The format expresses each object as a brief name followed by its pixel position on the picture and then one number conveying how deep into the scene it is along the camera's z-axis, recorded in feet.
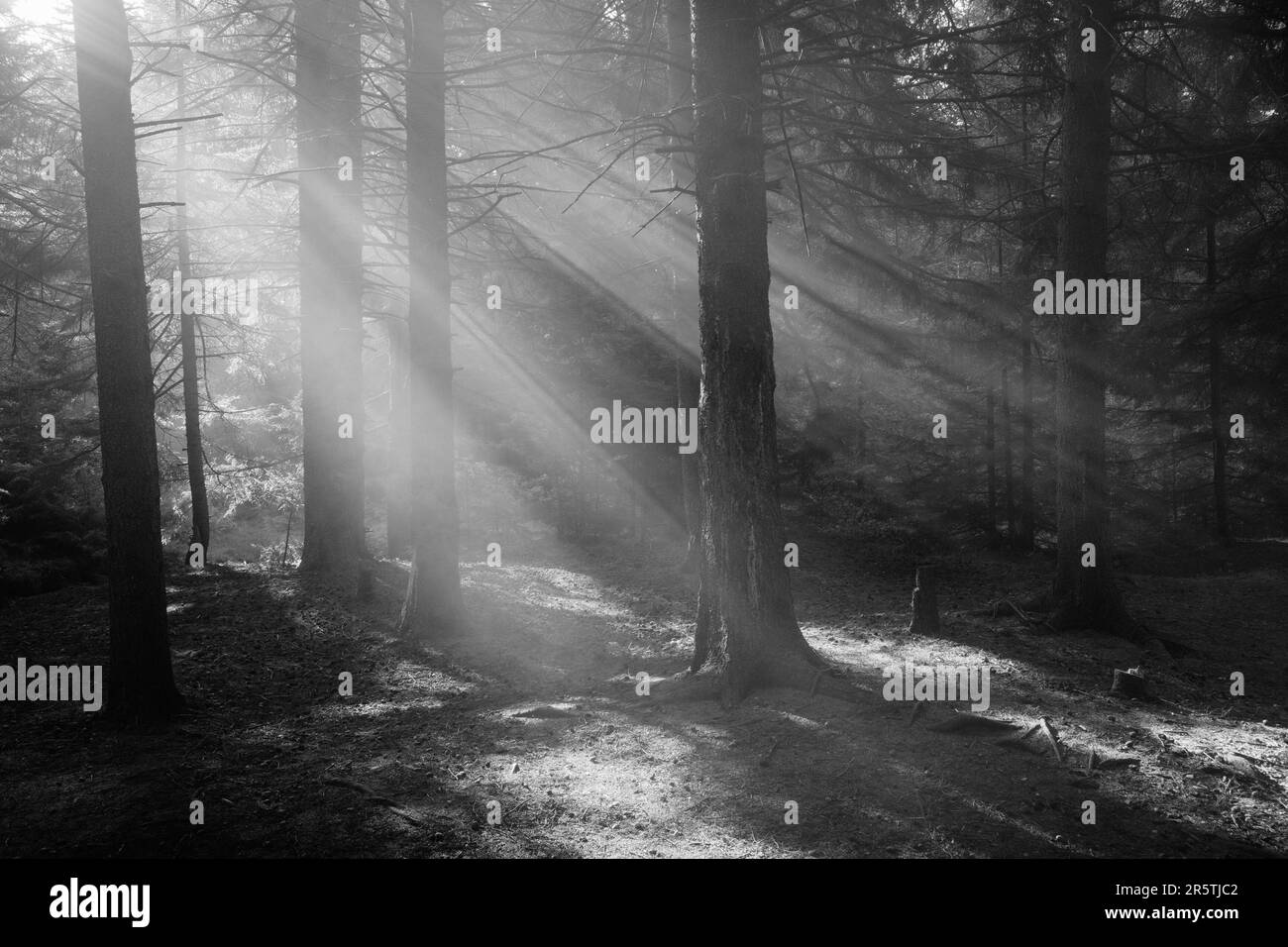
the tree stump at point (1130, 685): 26.21
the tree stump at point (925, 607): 35.45
